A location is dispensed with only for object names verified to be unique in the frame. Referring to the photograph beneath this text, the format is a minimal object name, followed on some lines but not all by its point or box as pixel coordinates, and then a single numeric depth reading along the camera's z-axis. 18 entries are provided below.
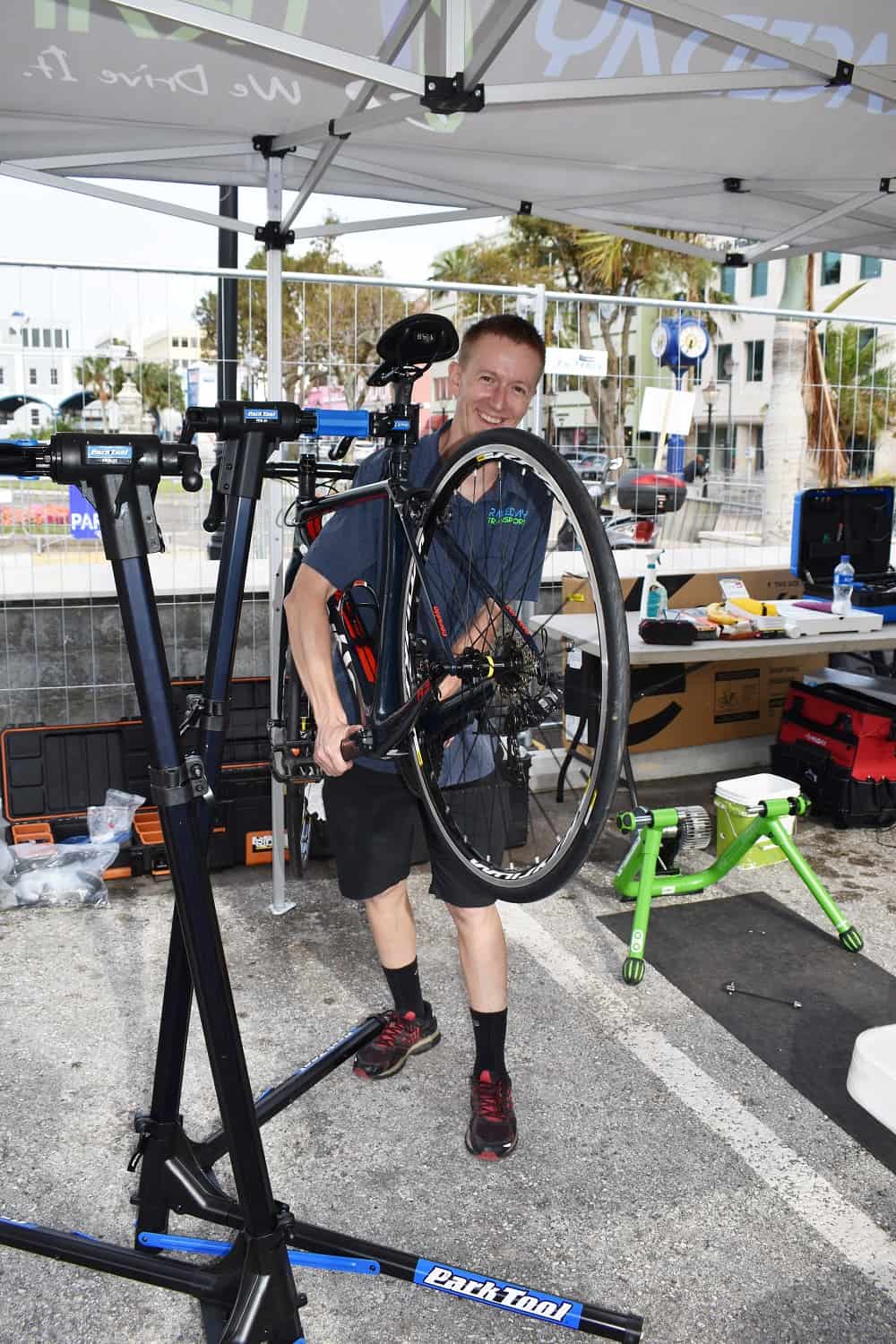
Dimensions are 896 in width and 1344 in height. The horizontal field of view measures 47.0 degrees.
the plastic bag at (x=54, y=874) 3.38
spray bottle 4.01
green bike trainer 3.10
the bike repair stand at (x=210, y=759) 1.54
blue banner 3.88
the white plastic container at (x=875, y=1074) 1.03
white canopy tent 2.18
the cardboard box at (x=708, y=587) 4.80
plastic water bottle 4.35
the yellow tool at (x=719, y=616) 4.08
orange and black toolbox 3.63
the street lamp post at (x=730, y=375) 5.31
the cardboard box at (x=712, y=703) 4.82
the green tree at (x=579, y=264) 21.42
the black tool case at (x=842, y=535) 4.68
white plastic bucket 3.54
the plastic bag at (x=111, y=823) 3.61
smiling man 1.94
